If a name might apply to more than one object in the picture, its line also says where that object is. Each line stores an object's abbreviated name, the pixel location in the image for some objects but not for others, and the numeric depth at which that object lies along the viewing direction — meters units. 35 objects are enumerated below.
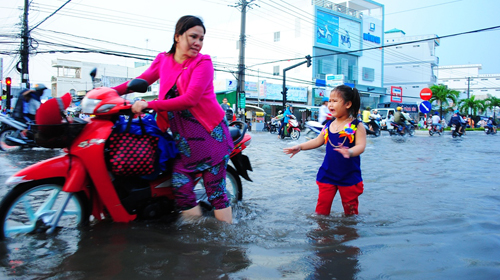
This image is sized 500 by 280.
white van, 29.77
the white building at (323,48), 37.50
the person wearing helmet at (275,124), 21.54
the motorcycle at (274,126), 21.78
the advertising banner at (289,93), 33.84
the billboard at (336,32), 39.66
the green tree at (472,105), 51.66
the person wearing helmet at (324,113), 10.82
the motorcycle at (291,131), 15.46
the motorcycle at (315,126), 11.69
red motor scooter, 2.26
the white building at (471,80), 89.66
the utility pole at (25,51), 17.44
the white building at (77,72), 50.16
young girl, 2.94
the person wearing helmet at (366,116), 17.20
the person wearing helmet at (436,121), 20.28
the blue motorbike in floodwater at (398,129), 18.19
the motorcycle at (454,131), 18.68
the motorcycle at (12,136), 8.18
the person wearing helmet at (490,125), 23.57
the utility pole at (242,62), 23.23
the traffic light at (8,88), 17.56
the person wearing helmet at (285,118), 15.34
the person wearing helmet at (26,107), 8.32
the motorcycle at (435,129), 20.59
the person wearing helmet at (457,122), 18.67
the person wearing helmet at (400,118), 17.89
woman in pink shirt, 2.39
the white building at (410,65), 56.19
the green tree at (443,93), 47.75
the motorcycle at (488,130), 23.58
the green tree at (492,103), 54.88
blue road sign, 18.42
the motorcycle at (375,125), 17.25
